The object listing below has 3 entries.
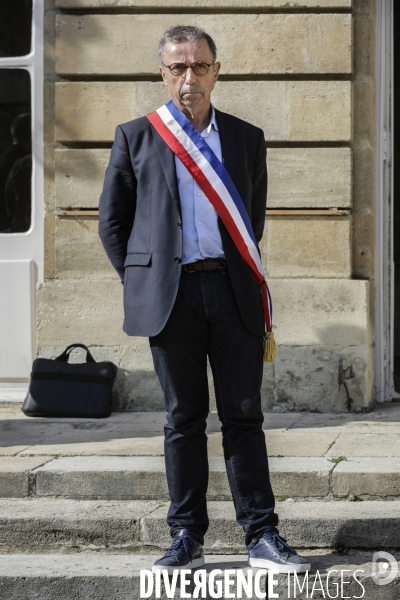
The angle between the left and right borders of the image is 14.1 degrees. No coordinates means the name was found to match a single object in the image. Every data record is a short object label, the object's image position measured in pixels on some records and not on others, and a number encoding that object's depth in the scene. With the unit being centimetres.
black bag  1052
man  600
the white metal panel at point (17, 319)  1165
